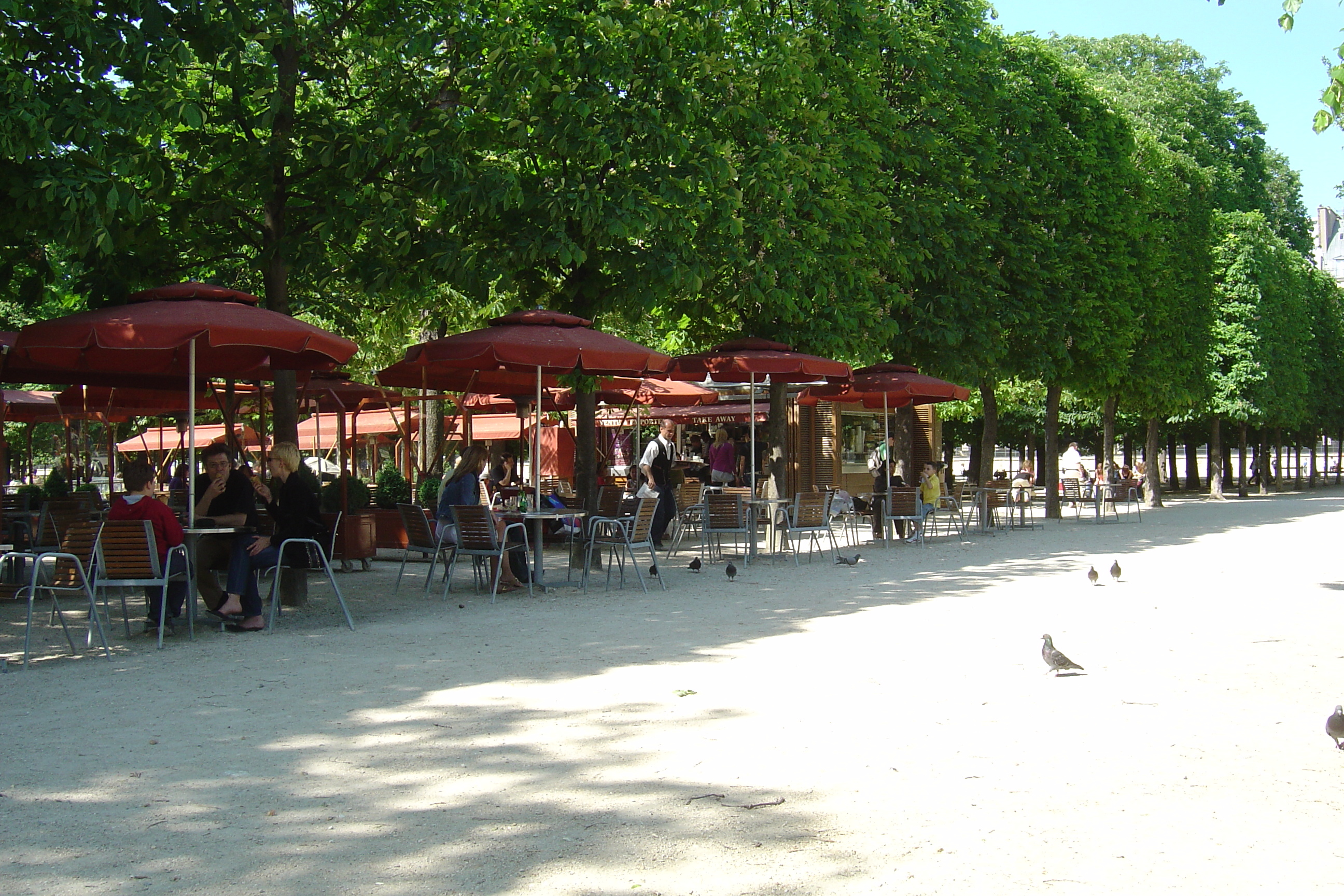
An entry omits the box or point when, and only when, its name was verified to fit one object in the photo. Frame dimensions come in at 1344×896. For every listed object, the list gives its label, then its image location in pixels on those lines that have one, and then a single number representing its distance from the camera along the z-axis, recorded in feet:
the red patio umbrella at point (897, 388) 58.44
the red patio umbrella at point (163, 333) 28.37
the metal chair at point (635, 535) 39.99
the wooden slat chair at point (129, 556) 27.32
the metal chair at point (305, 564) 30.01
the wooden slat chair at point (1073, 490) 78.84
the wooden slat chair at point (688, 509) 55.83
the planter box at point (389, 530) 50.34
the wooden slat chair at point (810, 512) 48.83
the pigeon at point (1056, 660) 23.56
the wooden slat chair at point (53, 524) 36.99
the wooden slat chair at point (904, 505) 60.54
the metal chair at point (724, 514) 47.91
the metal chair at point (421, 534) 38.17
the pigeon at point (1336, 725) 17.67
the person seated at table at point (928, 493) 61.97
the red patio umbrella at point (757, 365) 48.88
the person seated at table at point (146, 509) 28.91
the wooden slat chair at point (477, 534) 36.37
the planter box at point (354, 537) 45.96
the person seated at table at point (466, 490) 39.50
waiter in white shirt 54.49
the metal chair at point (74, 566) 26.13
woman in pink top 71.39
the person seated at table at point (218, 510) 31.24
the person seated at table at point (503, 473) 58.90
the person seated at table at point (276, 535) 30.83
